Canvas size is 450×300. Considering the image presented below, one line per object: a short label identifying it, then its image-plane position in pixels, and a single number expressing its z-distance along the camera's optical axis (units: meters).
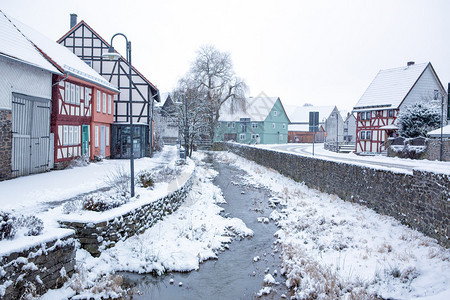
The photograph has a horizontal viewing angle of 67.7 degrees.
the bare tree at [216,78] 44.77
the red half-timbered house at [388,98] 32.88
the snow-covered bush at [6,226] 5.26
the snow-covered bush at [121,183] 9.75
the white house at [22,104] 12.67
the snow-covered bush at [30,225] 5.72
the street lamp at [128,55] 9.35
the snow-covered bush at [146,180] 11.35
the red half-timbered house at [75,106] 16.53
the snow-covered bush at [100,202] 8.00
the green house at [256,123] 59.03
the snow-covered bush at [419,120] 27.94
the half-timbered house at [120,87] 24.50
